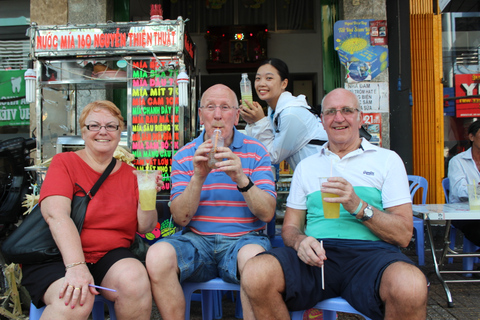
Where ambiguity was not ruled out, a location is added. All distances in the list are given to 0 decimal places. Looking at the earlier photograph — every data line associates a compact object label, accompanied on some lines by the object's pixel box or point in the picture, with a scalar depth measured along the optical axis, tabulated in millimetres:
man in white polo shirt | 1664
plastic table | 2666
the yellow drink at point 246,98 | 2851
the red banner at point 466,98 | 5441
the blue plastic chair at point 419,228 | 3666
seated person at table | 3631
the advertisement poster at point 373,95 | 5117
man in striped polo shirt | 1896
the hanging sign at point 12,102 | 6031
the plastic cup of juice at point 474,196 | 2842
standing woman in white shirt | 2660
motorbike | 4020
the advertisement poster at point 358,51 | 5102
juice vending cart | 4188
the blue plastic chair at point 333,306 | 1769
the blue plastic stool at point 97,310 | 1875
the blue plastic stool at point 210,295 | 2010
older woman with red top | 1752
